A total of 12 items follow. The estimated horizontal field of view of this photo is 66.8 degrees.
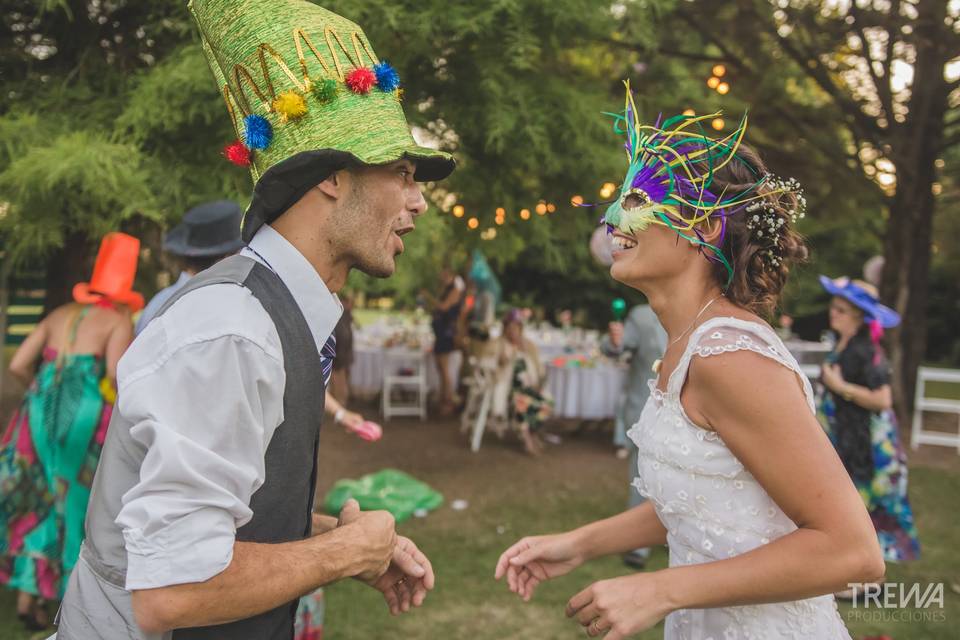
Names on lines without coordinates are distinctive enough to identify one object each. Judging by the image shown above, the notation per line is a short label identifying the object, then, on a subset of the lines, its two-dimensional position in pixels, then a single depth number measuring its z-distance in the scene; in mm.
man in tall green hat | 1111
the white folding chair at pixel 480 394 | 8469
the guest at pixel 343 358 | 7031
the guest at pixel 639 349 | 5812
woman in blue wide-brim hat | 4840
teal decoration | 7016
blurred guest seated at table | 8414
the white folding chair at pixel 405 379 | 10047
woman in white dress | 1385
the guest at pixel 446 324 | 10172
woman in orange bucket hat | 3893
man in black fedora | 3330
